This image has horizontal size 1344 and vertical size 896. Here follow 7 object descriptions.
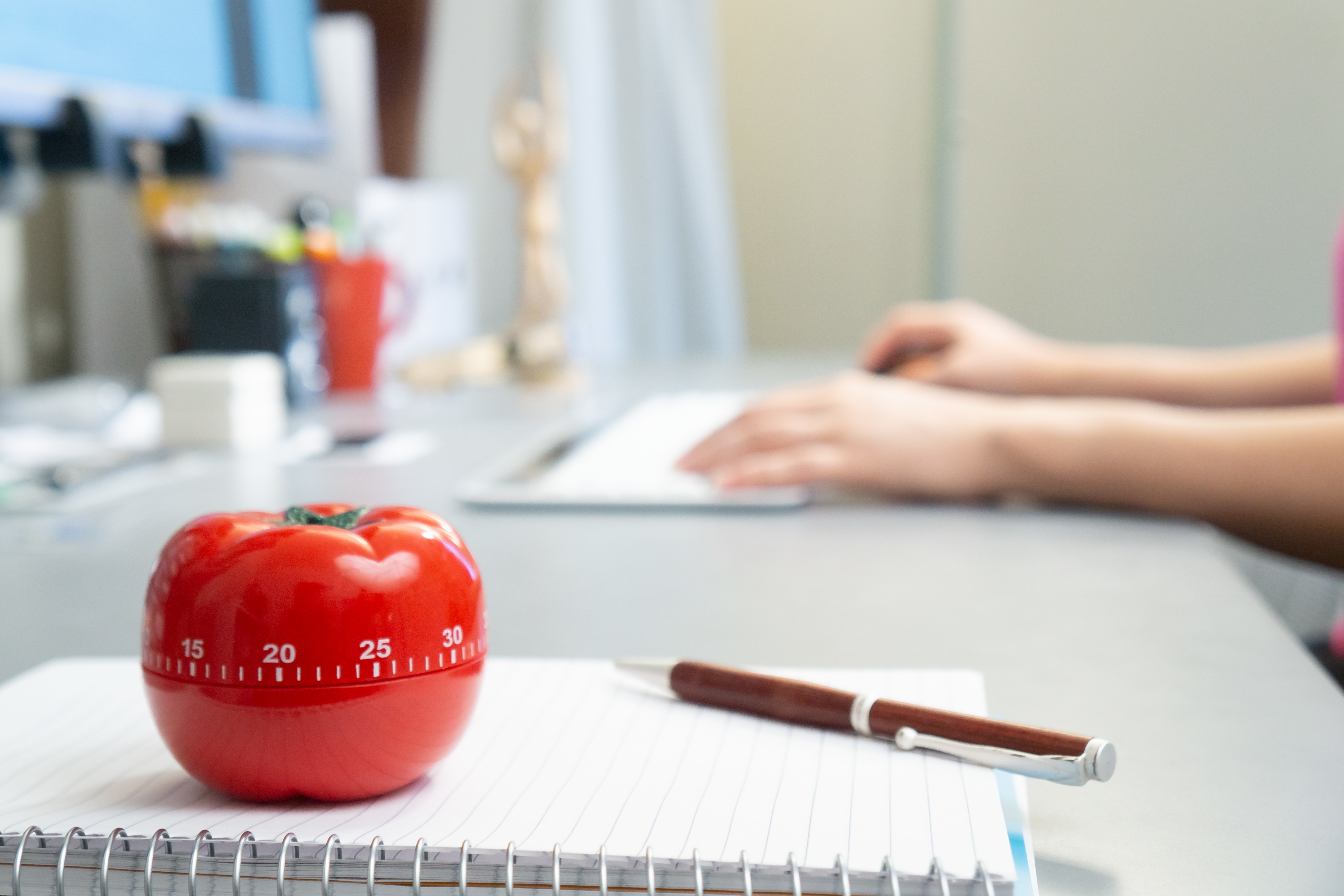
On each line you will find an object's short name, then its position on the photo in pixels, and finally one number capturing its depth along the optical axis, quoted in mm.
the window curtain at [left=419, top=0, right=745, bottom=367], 2119
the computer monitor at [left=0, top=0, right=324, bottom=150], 820
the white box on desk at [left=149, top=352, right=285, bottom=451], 887
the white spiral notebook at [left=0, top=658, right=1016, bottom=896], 259
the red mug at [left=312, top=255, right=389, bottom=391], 1155
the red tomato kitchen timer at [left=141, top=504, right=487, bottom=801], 286
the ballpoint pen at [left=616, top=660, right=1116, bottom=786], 290
